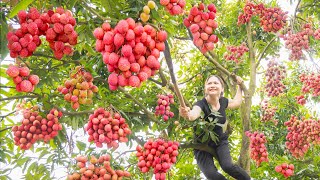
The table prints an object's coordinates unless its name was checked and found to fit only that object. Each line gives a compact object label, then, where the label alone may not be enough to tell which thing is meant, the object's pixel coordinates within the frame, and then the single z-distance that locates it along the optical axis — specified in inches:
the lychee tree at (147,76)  57.6
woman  147.9
